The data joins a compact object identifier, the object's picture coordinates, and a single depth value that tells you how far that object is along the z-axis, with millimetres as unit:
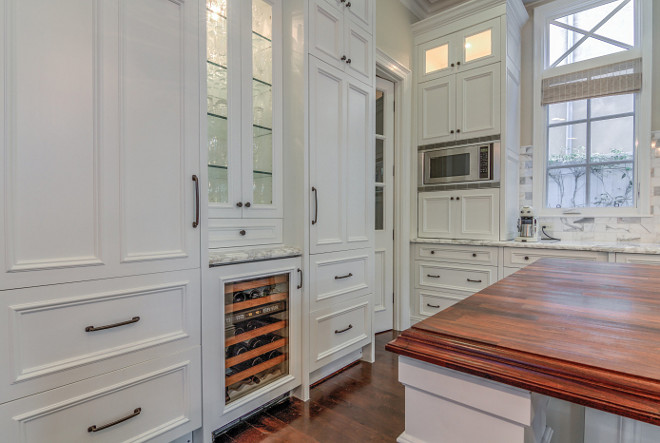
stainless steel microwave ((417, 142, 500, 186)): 3047
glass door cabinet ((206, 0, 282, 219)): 1828
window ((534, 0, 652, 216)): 2924
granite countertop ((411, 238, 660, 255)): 2422
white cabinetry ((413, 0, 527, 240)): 3006
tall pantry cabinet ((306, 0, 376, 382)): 2121
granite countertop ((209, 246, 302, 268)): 1652
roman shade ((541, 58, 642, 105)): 2906
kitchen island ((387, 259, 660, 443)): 456
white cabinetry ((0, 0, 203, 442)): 1115
